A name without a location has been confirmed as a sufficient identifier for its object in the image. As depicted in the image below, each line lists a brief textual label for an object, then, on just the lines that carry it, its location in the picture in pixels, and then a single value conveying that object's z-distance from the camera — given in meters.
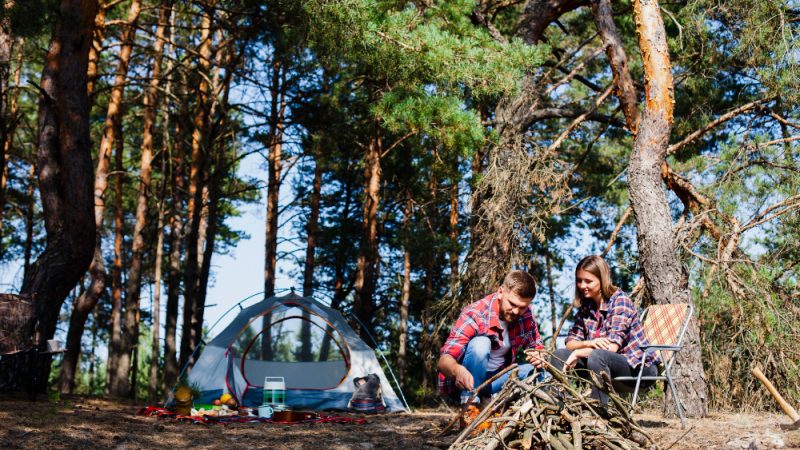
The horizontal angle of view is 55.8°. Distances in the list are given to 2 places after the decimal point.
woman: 3.94
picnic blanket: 5.88
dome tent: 8.16
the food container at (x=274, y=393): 7.21
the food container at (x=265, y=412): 6.40
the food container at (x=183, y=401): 6.26
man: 3.47
